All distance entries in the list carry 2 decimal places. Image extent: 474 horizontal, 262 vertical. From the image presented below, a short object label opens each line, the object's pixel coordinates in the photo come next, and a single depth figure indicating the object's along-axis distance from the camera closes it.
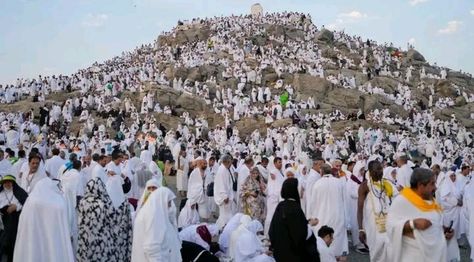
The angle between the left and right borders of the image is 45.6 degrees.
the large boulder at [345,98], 39.34
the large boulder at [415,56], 59.50
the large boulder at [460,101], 43.79
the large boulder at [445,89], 46.00
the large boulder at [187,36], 60.17
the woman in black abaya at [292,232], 5.24
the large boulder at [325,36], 58.69
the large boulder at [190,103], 36.56
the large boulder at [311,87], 40.37
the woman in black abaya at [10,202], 6.35
